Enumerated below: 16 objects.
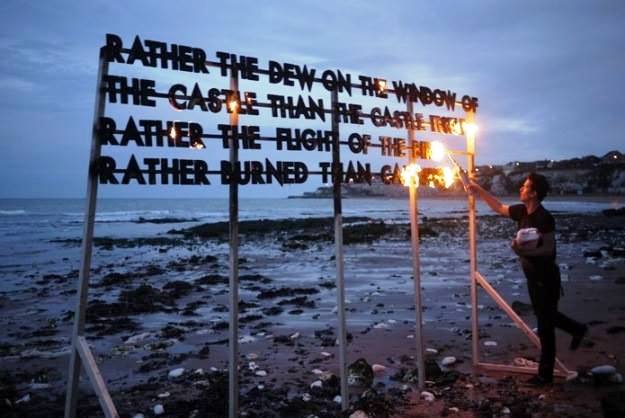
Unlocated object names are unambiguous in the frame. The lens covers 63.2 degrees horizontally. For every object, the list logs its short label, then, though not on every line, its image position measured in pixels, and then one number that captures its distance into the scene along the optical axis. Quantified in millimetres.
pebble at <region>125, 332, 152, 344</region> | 9047
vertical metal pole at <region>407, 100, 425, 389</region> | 6297
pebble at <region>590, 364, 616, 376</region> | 6012
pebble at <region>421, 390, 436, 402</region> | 5836
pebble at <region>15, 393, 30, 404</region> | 6231
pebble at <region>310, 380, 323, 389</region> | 6410
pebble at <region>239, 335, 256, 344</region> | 8852
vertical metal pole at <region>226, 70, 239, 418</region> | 4996
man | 6012
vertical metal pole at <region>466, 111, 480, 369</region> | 7113
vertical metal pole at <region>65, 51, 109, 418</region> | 4285
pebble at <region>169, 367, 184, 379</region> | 6977
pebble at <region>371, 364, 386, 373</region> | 7031
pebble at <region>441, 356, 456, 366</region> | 7297
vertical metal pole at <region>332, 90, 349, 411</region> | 5586
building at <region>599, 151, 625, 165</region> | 102525
